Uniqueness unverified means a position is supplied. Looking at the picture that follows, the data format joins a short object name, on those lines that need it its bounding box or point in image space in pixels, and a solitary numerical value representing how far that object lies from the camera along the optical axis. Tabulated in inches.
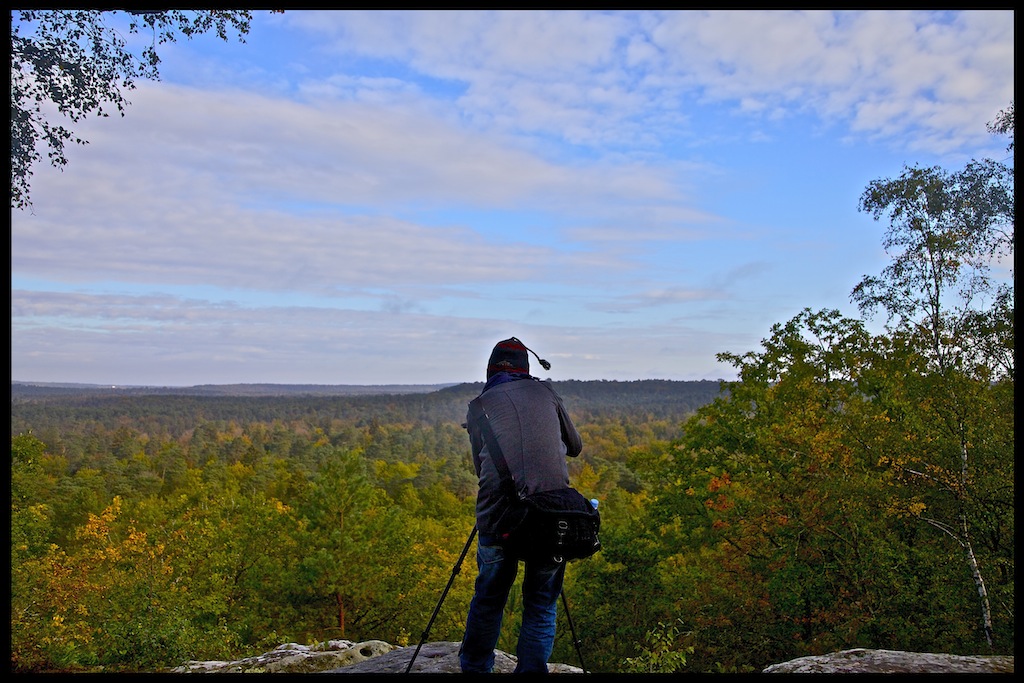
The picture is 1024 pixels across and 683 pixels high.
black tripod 166.2
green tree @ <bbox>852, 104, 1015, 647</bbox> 398.6
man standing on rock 155.3
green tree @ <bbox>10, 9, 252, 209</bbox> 239.3
